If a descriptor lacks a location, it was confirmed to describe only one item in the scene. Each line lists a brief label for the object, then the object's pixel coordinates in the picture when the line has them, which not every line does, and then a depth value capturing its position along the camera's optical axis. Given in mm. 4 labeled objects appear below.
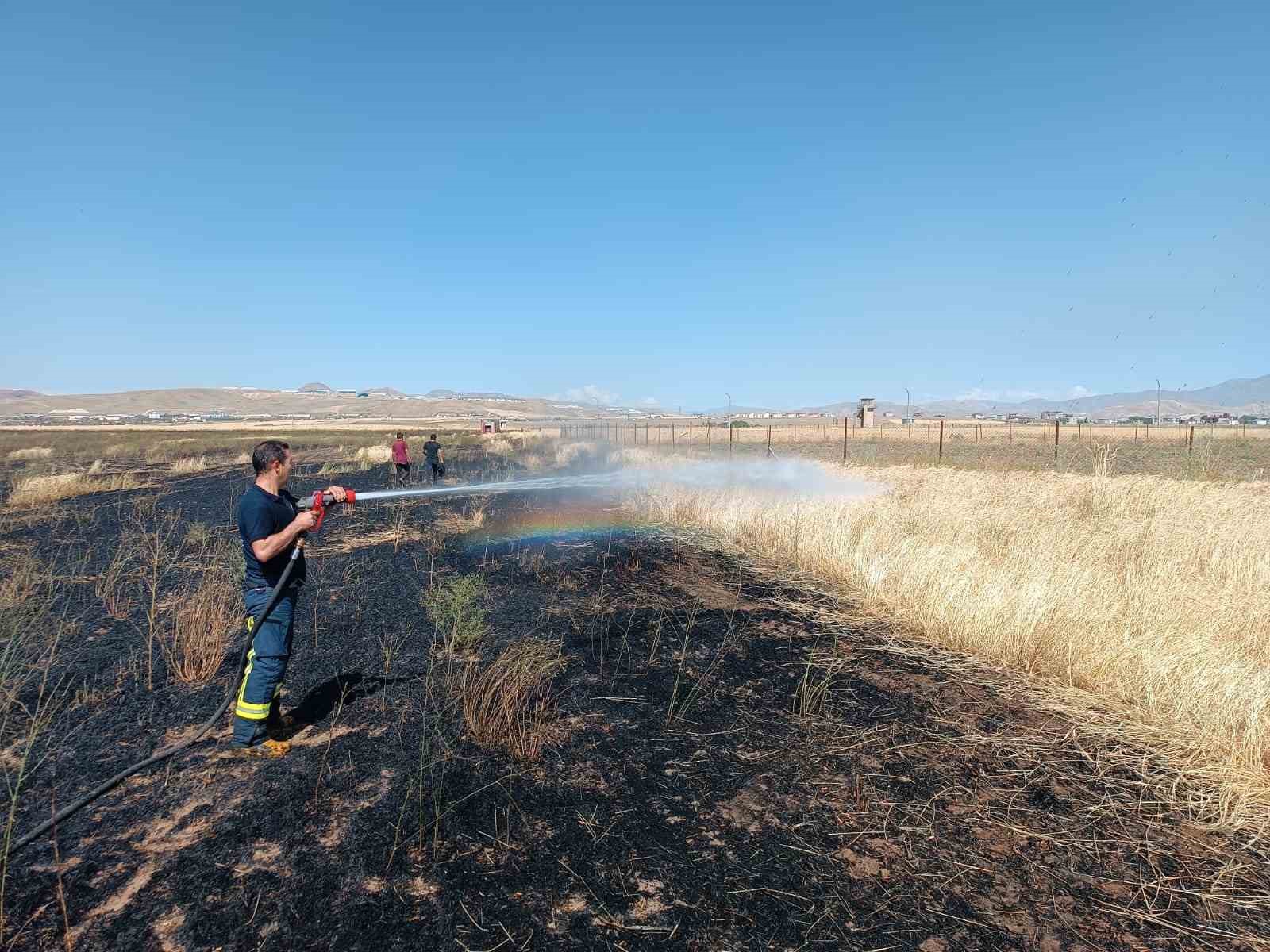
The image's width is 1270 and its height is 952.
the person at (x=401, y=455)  18870
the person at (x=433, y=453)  19664
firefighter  3963
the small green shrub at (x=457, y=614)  5789
